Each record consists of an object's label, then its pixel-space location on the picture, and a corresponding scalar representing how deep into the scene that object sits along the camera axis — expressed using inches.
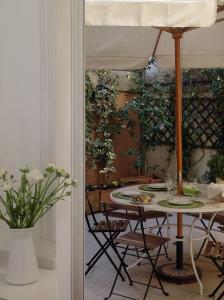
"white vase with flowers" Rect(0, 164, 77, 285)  58.0
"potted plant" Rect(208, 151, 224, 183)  137.3
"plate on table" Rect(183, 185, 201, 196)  137.6
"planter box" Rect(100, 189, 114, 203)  160.6
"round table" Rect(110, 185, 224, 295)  117.2
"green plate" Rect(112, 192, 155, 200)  134.0
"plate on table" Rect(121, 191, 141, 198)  135.6
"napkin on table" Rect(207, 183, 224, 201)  126.4
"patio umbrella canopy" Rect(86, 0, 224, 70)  94.0
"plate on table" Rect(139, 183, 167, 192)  148.5
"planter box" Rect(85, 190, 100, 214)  225.3
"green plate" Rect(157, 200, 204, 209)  120.3
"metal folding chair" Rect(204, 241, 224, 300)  114.5
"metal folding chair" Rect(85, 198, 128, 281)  134.9
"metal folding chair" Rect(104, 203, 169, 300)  122.7
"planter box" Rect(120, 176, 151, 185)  173.6
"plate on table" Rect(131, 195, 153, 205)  125.0
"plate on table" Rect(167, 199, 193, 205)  123.3
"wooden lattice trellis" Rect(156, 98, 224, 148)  238.2
